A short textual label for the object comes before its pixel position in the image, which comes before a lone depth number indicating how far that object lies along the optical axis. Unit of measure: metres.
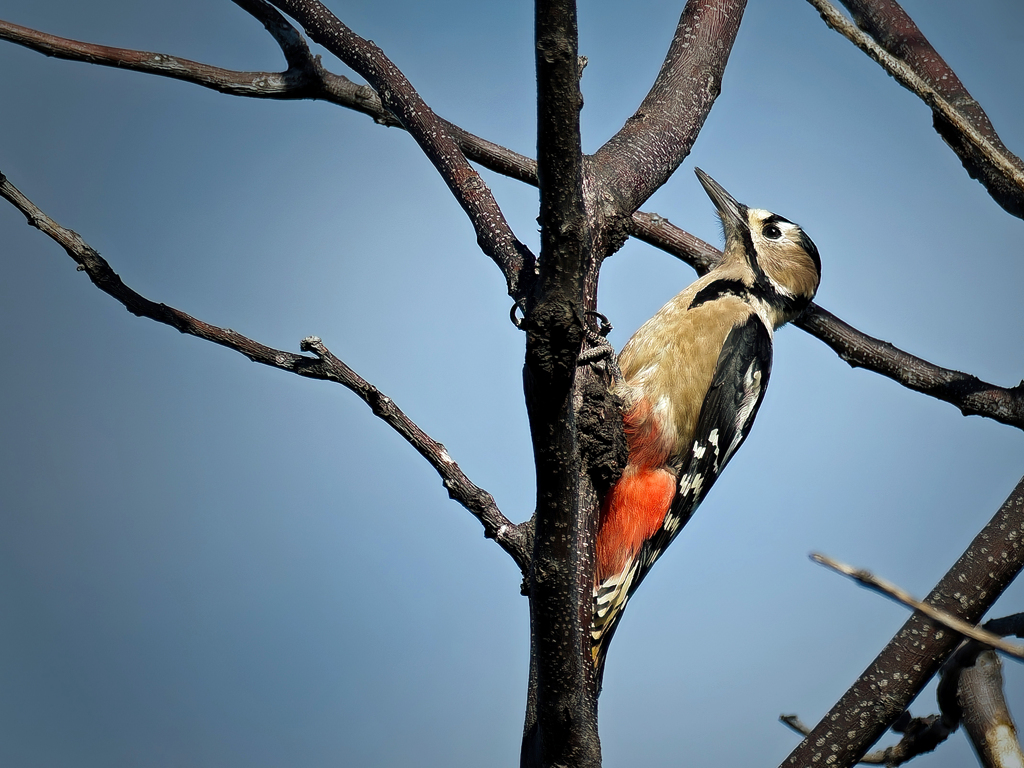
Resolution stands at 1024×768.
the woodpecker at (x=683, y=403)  5.89
